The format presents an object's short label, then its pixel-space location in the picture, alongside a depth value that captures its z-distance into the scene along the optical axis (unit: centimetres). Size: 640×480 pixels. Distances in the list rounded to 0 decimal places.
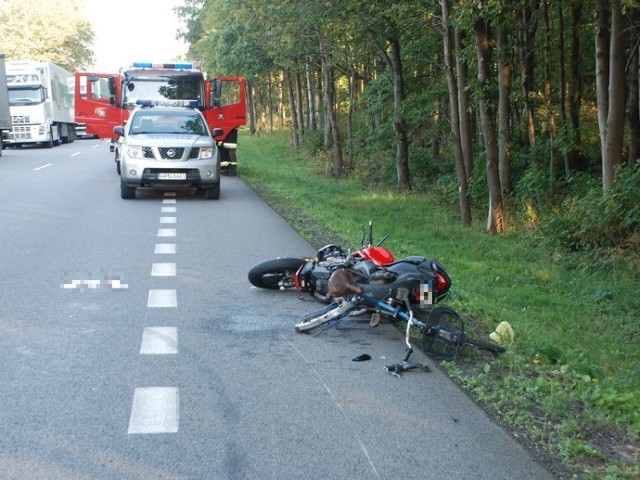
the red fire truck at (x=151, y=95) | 2350
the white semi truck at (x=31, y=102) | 4038
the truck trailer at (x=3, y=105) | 3434
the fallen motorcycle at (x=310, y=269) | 792
